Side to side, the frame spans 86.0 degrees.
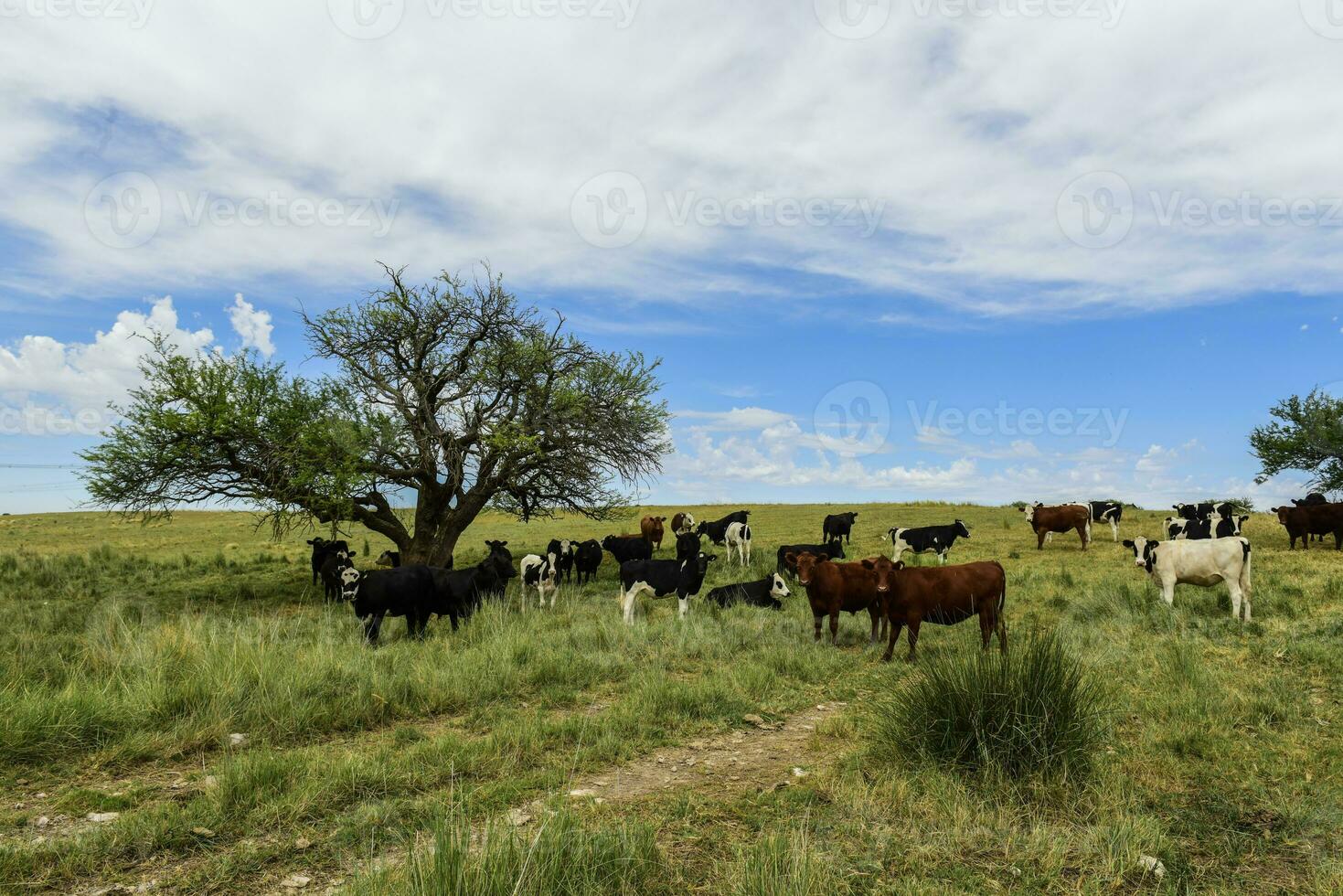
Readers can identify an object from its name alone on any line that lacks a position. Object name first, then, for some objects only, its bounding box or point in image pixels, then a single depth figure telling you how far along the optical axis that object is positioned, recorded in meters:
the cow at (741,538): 23.86
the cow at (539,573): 17.03
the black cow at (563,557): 20.84
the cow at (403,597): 12.56
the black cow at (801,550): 20.31
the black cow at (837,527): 27.33
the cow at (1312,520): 22.36
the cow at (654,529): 27.97
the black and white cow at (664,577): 15.12
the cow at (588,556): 22.19
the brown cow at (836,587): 12.28
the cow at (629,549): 22.52
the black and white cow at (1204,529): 21.45
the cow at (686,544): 20.38
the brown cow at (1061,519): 25.25
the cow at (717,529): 27.25
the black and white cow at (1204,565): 13.13
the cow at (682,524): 30.52
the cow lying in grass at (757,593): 15.87
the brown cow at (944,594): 10.59
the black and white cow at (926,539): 24.47
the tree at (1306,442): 29.28
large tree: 18.75
